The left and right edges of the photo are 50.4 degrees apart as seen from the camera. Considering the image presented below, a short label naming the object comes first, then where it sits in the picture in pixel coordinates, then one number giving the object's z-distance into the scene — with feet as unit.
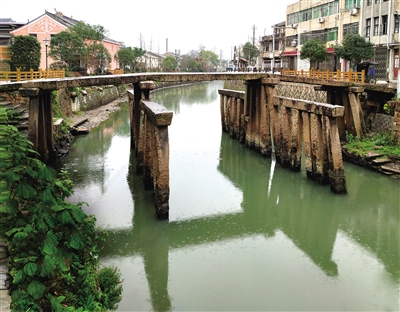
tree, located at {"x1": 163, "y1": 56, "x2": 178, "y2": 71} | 237.57
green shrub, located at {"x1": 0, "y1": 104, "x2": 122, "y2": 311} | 15.26
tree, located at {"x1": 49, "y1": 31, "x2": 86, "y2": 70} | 108.27
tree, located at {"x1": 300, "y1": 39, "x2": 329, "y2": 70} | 96.74
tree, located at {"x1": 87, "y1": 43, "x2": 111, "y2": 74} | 124.16
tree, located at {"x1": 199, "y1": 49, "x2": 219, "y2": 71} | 337.31
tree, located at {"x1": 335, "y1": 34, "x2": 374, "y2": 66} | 78.89
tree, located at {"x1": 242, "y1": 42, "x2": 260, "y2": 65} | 214.28
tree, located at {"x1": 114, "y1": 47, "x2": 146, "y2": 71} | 162.81
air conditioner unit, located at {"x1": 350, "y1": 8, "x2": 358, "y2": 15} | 99.86
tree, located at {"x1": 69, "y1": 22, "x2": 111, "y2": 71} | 121.19
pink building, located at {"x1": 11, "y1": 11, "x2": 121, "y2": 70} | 125.08
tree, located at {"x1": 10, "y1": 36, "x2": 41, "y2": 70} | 71.20
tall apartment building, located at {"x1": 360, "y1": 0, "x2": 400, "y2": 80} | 85.76
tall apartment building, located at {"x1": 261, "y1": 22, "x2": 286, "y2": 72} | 170.65
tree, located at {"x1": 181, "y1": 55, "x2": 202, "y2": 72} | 272.72
